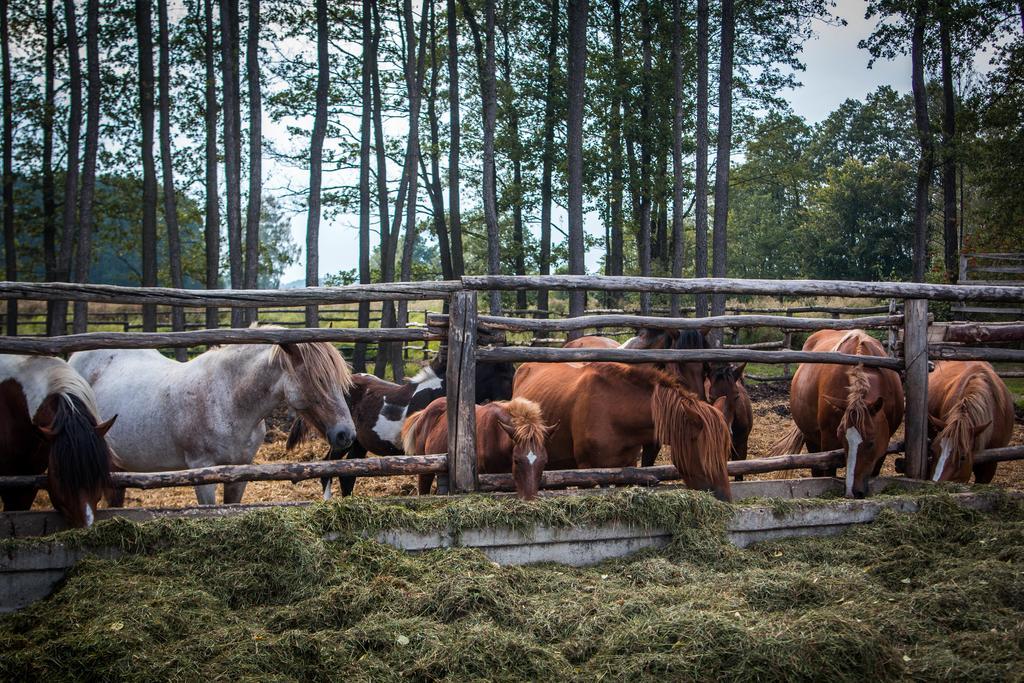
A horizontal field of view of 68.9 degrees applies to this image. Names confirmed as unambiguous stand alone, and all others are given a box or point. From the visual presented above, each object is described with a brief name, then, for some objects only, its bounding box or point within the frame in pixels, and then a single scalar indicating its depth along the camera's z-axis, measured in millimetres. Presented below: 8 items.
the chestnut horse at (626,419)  5301
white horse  5875
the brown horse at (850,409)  5816
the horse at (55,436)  4387
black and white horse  8008
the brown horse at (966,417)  6039
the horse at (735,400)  8156
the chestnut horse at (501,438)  5043
